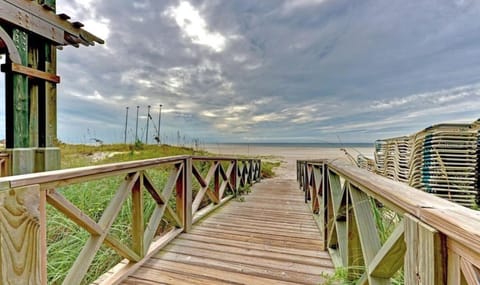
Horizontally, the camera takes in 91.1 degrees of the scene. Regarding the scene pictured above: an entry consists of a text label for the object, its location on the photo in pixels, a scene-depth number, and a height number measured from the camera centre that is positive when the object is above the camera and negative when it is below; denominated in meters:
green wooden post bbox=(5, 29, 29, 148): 2.36 +0.45
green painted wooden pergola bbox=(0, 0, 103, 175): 2.34 +0.72
